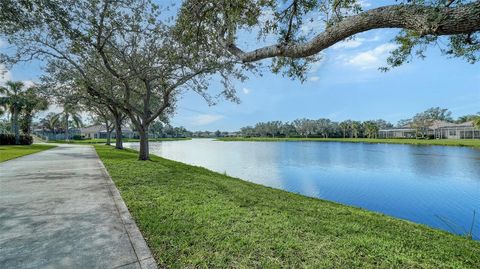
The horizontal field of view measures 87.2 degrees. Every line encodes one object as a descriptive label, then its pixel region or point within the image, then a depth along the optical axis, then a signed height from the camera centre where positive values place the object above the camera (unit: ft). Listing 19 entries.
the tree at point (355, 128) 268.15 +7.03
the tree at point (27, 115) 102.49 +8.68
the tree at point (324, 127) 299.99 +8.68
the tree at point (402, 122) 327.80 +17.63
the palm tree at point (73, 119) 156.41 +11.35
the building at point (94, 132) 250.37 +3.14
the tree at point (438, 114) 285.84 +24.11
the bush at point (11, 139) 96.89 -1.51
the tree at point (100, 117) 86.59 +7.22
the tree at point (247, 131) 390.97 +6.06
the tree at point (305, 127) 317.01 +10.06
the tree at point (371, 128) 249.96 +6.46
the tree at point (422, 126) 211.86 +7.39
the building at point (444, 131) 190.66 +2.75
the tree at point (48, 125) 193.73 +8.97
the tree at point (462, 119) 278.13 +17.24
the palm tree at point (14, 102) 99.04 +13.35
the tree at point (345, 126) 280.51 +9.58
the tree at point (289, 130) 336.55 +6.32
